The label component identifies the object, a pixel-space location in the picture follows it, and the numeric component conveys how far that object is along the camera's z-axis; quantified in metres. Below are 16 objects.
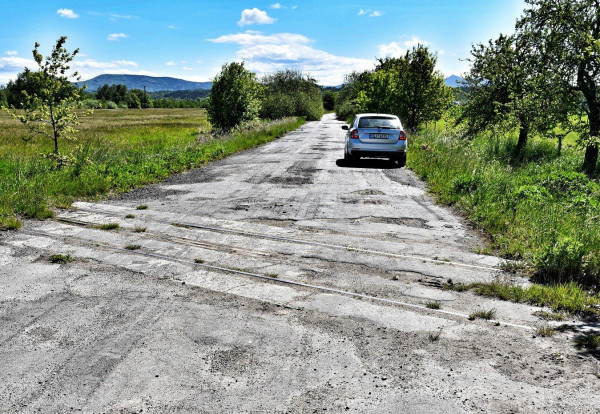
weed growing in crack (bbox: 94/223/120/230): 7.25
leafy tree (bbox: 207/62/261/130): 27.78
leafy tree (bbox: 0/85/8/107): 114.72
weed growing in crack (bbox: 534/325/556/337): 3.92
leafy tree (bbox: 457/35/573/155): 15.69
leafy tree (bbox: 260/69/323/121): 51.05
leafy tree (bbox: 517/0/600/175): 14.97
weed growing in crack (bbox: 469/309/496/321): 4.26
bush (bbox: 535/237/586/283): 5.27
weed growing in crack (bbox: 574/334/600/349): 3.72
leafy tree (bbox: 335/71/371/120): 68.85
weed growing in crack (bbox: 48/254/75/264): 5.72
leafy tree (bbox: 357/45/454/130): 27.34
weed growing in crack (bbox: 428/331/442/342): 3.81
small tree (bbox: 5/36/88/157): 10.99
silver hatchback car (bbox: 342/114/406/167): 15.16
